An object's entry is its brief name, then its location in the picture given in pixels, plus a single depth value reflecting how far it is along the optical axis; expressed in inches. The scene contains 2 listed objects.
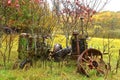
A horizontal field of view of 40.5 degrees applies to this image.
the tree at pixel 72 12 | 387.7
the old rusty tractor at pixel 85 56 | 233.5
